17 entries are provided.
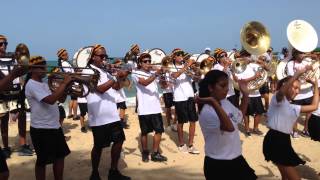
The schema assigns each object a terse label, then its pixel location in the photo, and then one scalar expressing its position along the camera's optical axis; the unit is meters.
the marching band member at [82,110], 9.88
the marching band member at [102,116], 5.96
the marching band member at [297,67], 7.82
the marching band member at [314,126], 6.20
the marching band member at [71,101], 9.72
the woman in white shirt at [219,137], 3.92
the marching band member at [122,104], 10.52
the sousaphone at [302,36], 7.39
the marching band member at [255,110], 9.23
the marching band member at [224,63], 8.51
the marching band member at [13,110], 6.85
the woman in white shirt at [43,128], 5.20
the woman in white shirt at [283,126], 4.88
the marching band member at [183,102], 8.15
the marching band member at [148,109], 7.32
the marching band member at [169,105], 10.37
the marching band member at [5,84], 3.85
